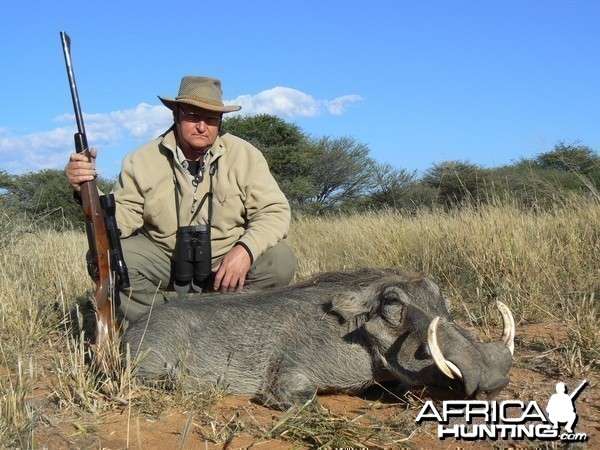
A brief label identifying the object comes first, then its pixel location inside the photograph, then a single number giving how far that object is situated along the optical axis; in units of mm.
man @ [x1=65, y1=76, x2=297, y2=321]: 4625
